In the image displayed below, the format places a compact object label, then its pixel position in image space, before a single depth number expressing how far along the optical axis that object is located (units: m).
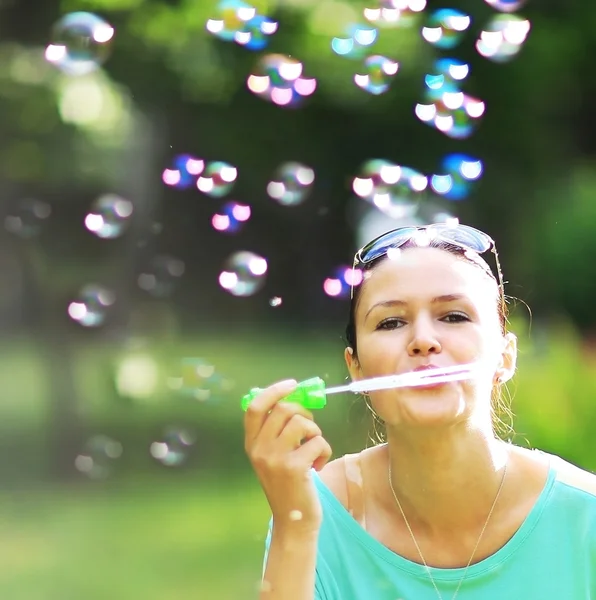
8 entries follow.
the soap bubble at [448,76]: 5.39
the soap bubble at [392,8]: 5.89
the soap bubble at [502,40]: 5.66
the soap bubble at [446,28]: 5.72
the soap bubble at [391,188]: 5.27
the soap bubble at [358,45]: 6.45
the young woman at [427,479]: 3.27
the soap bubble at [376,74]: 5.48
